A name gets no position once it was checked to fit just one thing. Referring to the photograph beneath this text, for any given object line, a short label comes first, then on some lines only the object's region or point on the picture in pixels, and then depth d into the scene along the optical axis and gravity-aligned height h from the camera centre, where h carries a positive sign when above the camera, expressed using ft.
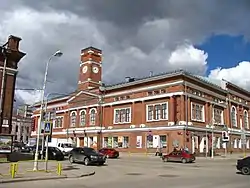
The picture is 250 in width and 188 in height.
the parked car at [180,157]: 119.14 -3.60
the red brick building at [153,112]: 169.89 +20.60
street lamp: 67.28 +5.50
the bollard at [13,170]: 56.51 -4.63
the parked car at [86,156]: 97.91 -3.40
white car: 157.21 -0.62
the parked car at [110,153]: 147.17 -3.25
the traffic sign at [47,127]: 70.09 +3.61
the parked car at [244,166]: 72.02 -3.84
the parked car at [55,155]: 117.91 -3.73
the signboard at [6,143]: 93.71 +0.02
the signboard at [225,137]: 153.89 +5.17
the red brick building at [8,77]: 107.65 +22.04
